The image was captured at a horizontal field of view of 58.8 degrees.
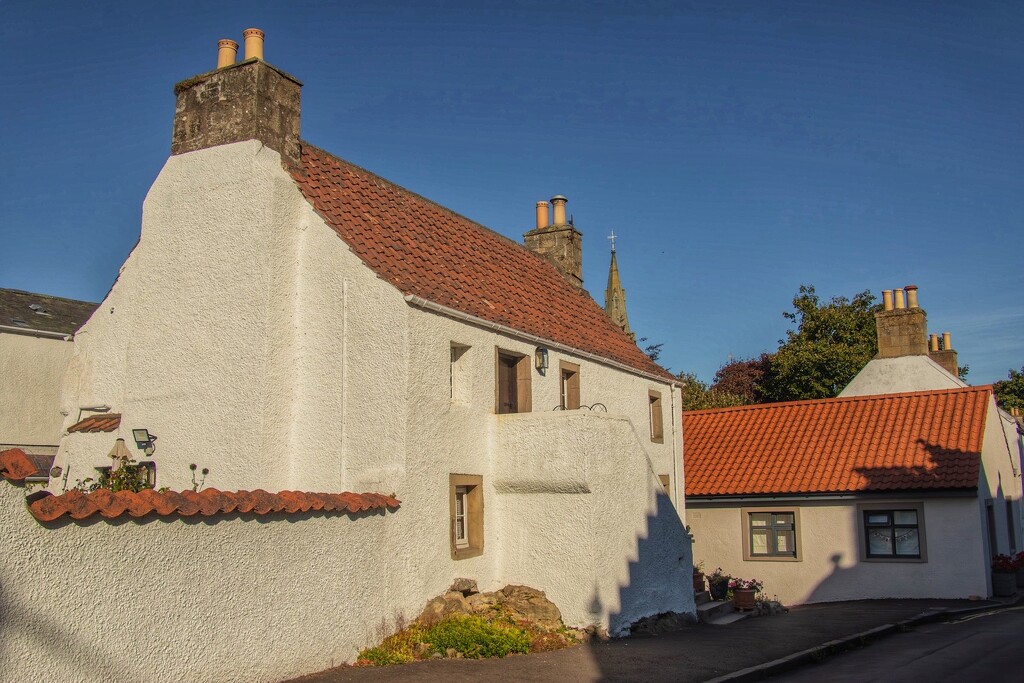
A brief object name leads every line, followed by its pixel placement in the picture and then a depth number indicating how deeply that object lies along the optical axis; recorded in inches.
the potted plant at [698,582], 747.5
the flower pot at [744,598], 740.0
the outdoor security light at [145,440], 524.7
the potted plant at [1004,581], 805.2
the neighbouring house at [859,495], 783.1
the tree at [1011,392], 1900.8
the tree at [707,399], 1611.7
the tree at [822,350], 1445.6
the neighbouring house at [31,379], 799.7
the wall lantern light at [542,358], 624.3
